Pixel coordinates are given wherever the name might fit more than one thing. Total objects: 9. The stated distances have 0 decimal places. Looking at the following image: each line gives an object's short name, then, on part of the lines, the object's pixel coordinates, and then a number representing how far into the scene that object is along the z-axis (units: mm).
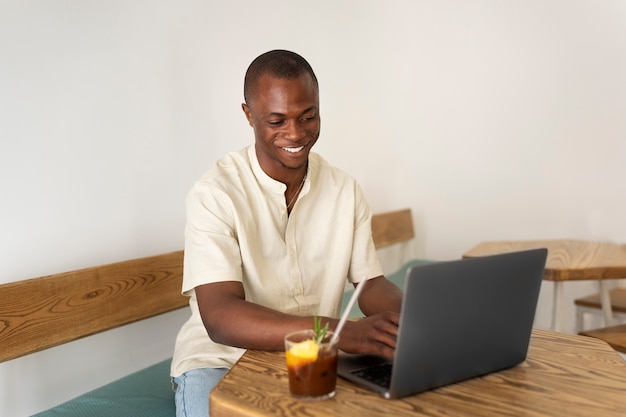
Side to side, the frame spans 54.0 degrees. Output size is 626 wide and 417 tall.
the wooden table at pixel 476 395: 949
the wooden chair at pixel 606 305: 2691
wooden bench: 1689
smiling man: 1428
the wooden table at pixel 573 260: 2326
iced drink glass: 971
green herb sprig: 991
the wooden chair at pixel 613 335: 2340
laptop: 947
